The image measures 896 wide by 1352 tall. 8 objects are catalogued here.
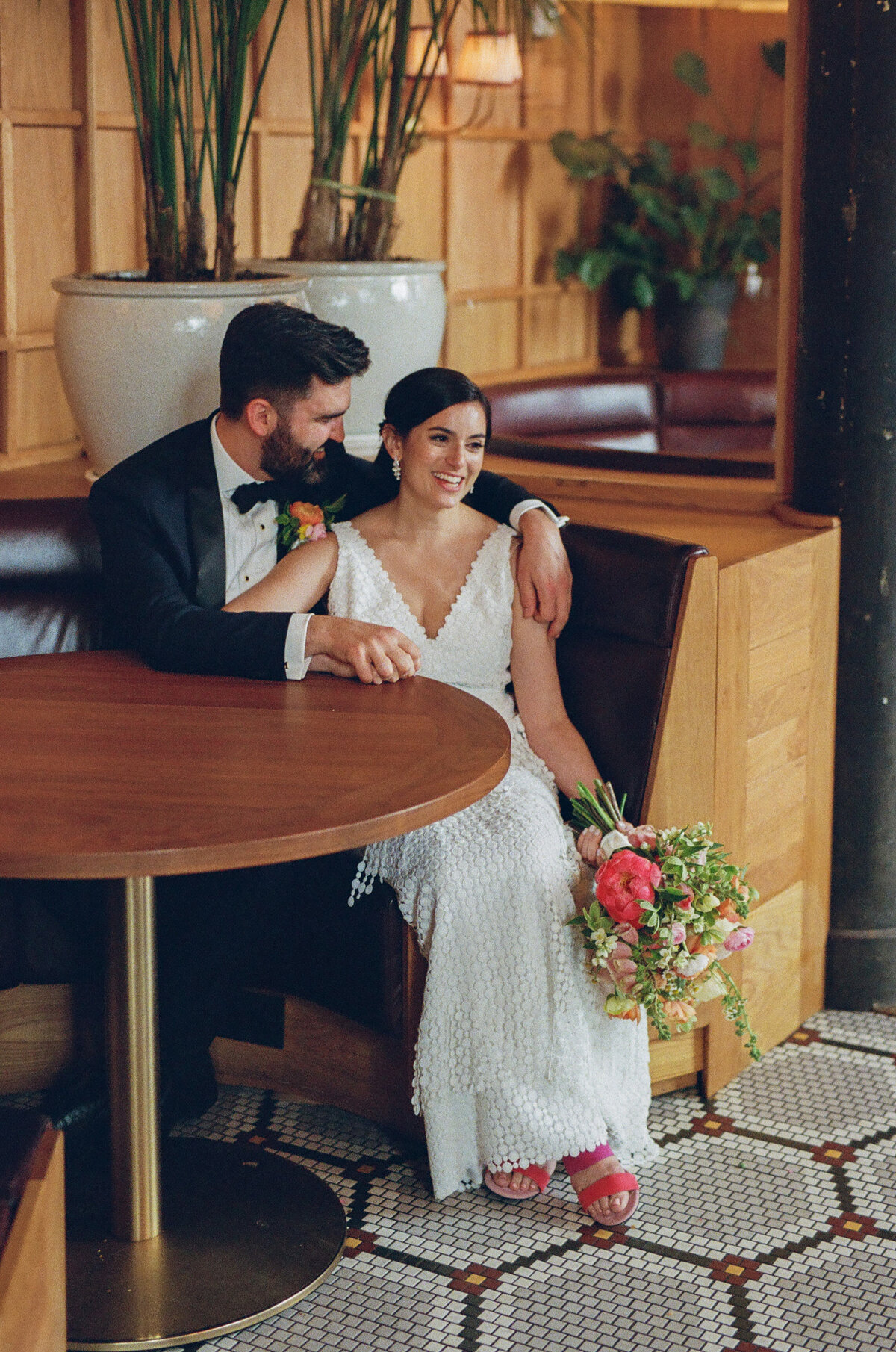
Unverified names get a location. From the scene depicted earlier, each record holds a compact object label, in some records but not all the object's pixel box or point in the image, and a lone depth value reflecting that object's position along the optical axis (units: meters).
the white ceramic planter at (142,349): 3.06
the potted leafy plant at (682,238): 7.09
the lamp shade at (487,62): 6.01
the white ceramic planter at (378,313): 3.49
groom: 2.49
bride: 2.44
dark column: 2.96
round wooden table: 1.75
